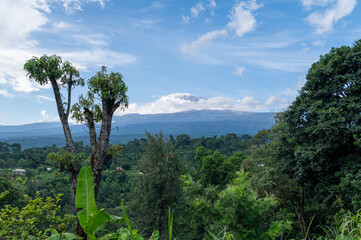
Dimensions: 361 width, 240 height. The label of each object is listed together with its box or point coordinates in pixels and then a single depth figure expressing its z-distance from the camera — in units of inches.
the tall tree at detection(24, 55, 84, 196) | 249.4
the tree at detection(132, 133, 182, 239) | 627.8
